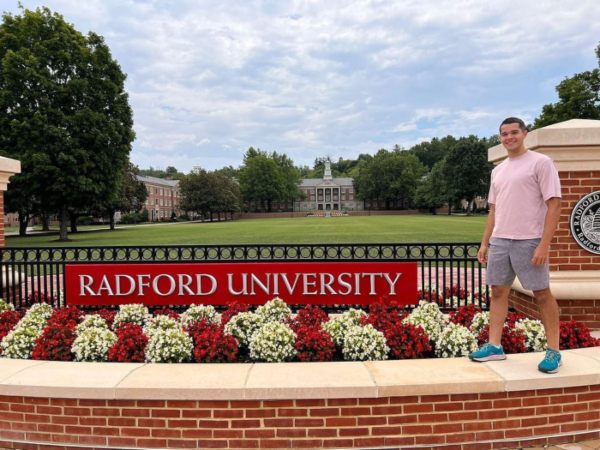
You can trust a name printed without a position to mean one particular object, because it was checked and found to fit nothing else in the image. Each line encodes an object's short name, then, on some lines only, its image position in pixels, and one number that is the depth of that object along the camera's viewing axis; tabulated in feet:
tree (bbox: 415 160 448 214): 246.88
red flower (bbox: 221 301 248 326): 14.96
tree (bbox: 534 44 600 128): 103.65
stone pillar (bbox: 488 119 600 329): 14.70
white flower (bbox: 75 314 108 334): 14.49
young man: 10.19
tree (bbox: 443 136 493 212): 228.84
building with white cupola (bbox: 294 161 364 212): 401.29
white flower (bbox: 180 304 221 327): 15.39
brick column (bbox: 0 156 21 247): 19.22
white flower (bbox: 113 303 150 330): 15.73
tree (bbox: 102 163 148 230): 151.81
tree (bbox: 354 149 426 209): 309.63
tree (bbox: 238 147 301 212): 317.22
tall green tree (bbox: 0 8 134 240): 83.10
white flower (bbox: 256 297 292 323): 15.26
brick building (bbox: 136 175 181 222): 317.83
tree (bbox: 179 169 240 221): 237.04
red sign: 16.67
